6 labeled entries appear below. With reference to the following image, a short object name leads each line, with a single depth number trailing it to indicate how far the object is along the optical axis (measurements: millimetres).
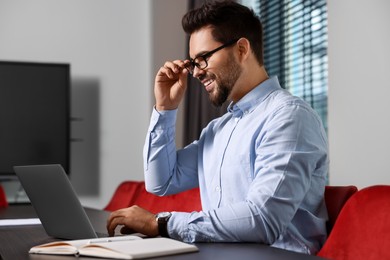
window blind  3424
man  1517
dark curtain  4023
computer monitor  4297
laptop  1643
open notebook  1225
